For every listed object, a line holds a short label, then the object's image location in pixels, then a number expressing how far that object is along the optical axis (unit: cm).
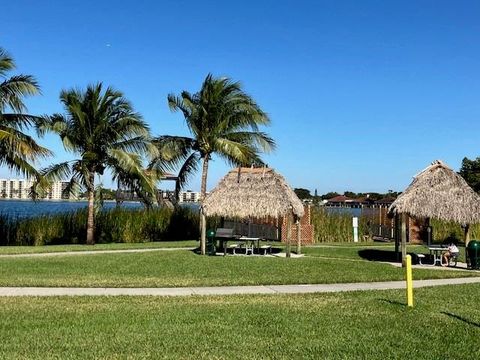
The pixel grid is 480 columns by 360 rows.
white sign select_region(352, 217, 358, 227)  3225
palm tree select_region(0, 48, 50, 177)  2412
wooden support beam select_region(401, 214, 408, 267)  1781
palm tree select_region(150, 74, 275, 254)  2819
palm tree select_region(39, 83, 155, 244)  2778
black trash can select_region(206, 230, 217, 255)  2066
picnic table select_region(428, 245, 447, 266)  1902
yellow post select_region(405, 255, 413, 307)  948
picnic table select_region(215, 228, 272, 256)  2059
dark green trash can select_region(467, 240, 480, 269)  1762
